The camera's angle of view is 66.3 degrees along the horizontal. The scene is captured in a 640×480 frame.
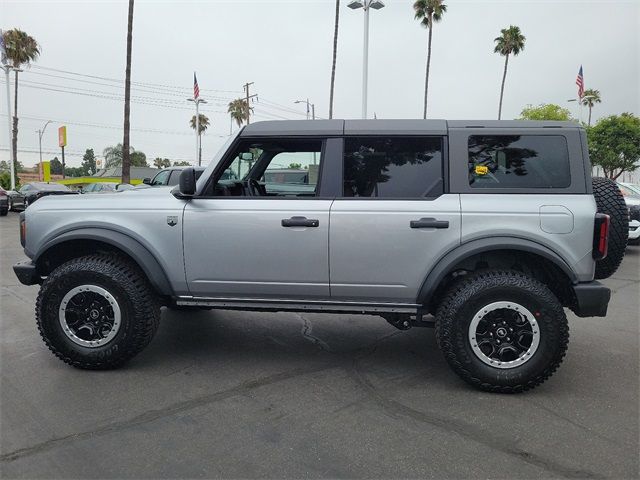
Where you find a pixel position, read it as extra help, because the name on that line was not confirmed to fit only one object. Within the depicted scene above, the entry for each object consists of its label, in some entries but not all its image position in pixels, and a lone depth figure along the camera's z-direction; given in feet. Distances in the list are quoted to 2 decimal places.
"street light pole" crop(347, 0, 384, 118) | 52.18
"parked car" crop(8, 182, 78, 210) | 62.14
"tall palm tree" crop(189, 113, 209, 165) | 247.25
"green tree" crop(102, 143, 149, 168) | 290.76
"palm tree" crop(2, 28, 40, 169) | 112.98
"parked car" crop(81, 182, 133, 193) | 79.50
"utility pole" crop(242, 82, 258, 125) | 177.68
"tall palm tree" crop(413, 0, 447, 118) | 115.14
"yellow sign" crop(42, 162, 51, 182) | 134.84
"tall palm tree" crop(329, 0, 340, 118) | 90.38
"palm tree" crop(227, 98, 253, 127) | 217.93
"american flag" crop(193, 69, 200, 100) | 115.14
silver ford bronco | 11.26
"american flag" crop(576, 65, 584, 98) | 95.18
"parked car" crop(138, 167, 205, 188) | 43.80
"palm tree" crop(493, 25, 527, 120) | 136.15
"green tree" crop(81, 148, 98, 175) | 382.83
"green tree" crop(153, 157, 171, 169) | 371.72
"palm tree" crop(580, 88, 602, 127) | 245.98
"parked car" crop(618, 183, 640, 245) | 34.06
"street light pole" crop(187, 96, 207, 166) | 115.30
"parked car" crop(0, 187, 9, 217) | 58.65
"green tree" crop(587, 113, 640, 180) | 128.67
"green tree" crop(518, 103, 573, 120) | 149.07
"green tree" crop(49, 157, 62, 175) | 375.53
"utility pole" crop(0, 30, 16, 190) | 103.40
